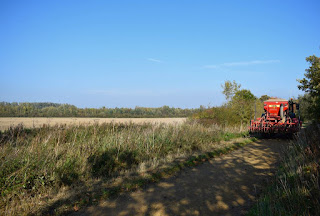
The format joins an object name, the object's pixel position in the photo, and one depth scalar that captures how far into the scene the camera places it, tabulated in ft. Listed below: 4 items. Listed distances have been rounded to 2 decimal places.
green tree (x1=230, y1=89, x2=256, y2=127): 74.77
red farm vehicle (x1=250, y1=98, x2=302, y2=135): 51.19
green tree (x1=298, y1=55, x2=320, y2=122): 49.29
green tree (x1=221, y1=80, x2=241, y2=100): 102.42
